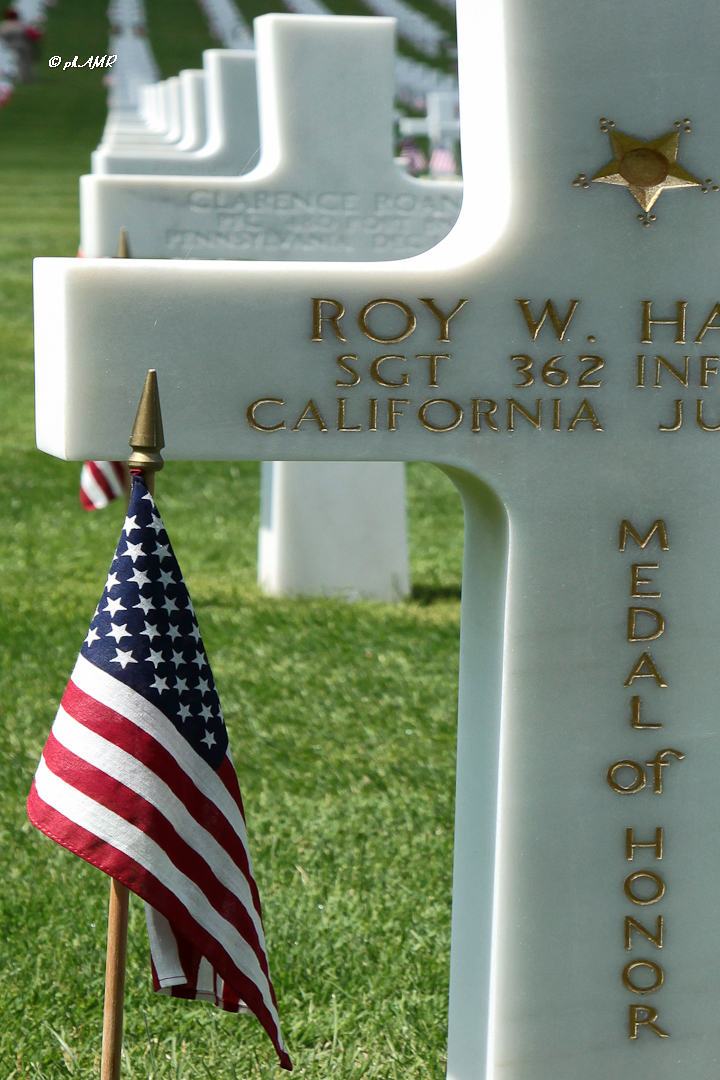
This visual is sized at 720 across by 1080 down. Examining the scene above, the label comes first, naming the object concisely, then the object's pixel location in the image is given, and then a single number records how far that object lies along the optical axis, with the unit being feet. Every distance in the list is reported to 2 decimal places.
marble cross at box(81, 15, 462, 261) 41.22
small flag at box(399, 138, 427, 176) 143.21
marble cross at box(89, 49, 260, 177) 54.73
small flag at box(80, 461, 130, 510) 38.00
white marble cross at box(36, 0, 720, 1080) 15.78
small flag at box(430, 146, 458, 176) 128.51
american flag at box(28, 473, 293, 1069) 14.66
